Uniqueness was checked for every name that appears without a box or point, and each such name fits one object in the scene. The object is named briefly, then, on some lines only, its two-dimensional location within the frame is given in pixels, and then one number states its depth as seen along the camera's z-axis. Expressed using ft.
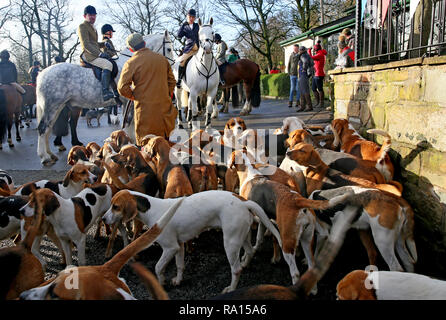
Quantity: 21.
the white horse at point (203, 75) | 32.16
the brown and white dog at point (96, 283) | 6.08
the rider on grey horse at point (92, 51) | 27.30
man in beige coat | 19.95
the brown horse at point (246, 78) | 45.09
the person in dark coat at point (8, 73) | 37.57
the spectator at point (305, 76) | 42.72
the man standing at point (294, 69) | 50.37
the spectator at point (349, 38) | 36.13
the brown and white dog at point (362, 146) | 13.85
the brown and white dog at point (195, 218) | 10.71
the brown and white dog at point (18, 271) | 7.65
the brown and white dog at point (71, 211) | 10.59
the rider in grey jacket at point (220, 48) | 52.26
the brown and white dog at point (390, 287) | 6.53
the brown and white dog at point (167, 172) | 13.48
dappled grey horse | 26.45
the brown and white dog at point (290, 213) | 10.21
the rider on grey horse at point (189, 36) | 36.60
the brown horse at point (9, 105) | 33.19
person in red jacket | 40.96
